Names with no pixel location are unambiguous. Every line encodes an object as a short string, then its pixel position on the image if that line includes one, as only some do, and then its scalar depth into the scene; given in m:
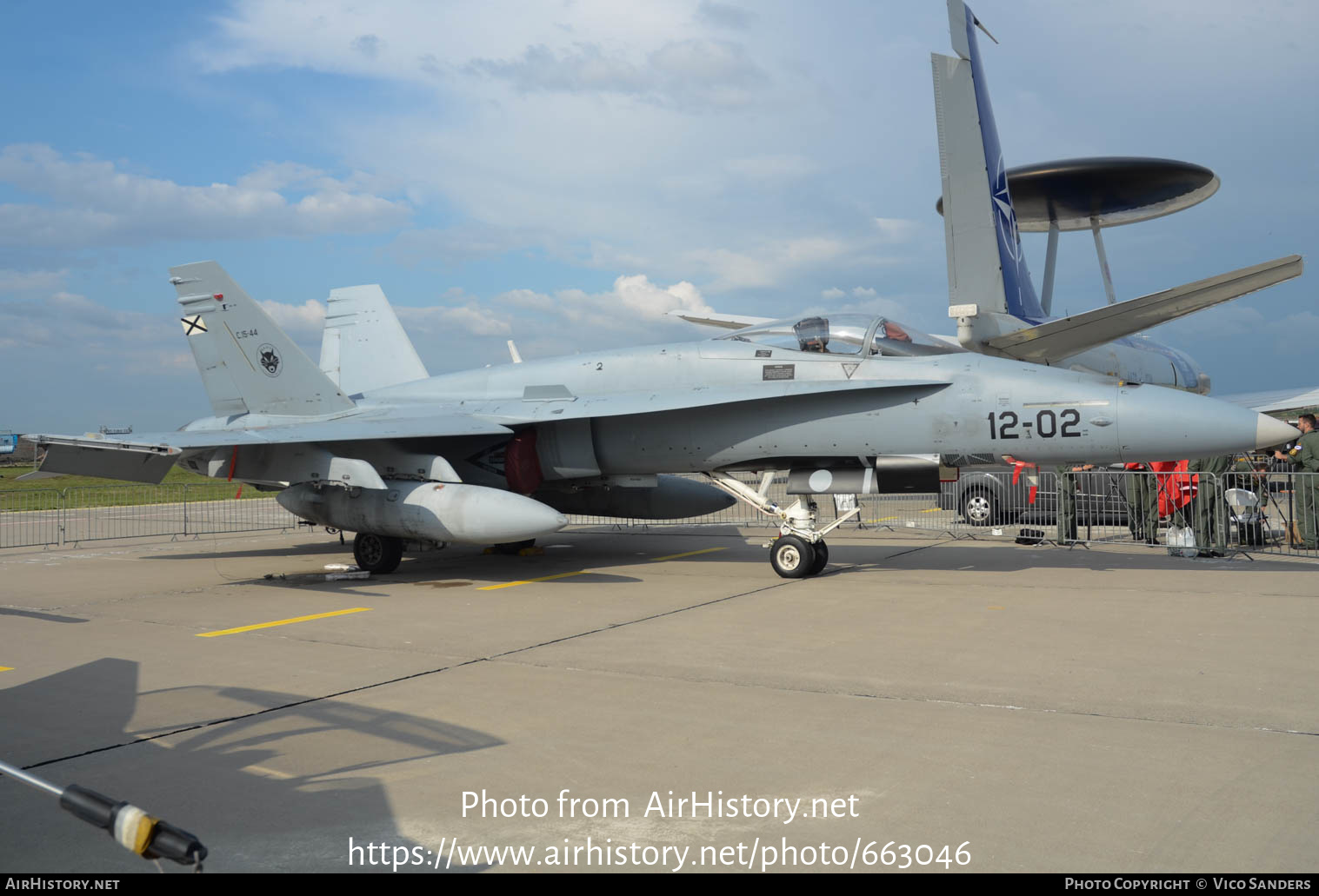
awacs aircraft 11.53
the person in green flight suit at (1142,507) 12.55
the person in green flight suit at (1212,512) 11.17
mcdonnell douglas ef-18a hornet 8.00
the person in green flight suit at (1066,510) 12.26
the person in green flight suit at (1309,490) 10.92
